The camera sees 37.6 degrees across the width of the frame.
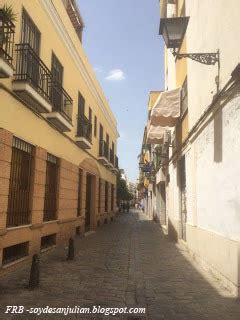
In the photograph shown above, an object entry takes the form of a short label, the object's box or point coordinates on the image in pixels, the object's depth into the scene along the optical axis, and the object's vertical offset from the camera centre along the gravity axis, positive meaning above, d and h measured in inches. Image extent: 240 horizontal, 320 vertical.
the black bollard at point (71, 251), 374.9 -52.2
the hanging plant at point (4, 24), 272.1 +139.0
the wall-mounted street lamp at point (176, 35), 301.1 +146.4
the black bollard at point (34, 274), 251.8 -52.5
